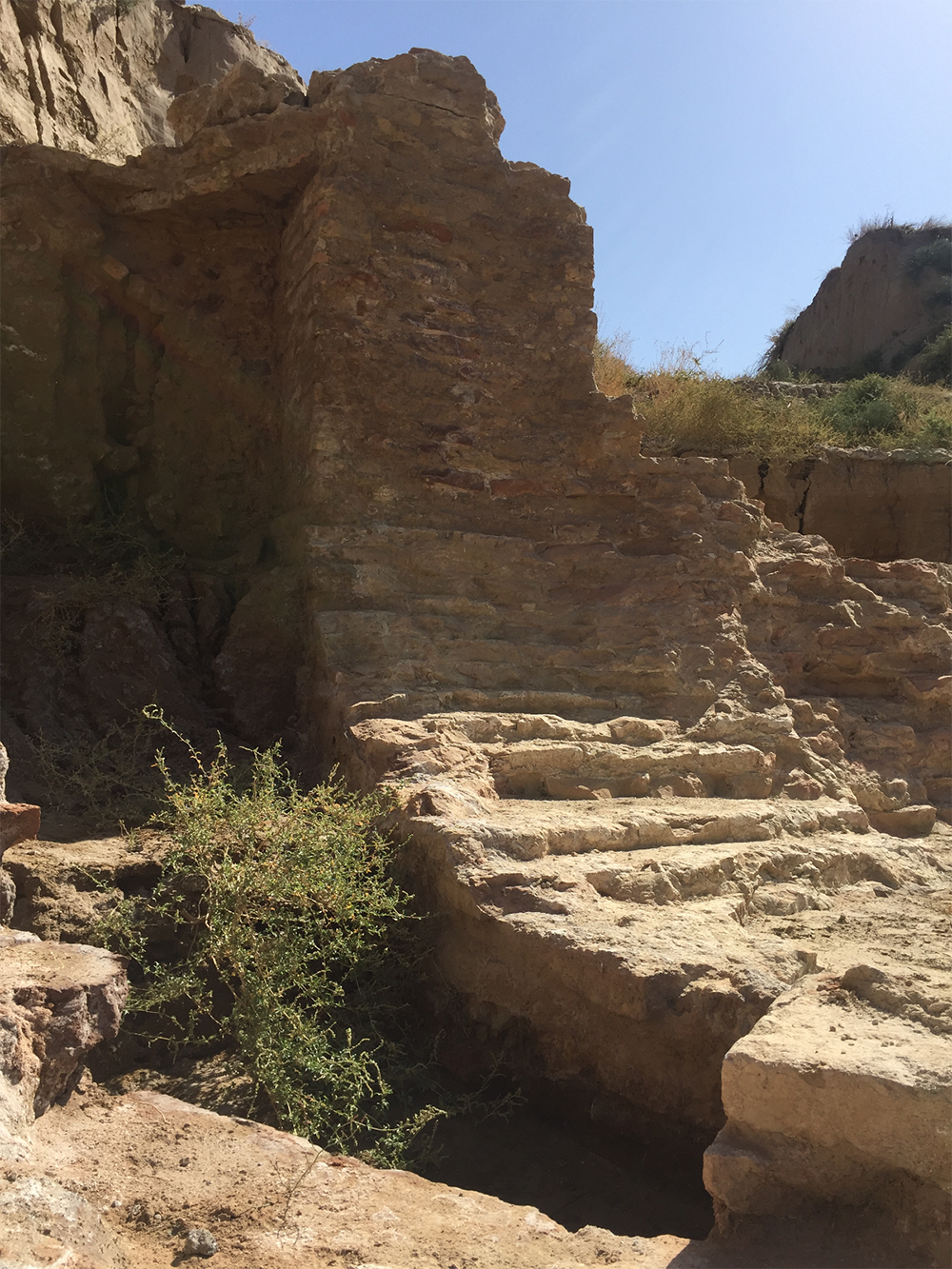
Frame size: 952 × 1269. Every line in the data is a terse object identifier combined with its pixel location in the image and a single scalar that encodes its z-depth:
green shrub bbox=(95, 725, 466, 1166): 2.69
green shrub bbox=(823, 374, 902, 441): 9.78
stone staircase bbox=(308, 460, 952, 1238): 2.83
